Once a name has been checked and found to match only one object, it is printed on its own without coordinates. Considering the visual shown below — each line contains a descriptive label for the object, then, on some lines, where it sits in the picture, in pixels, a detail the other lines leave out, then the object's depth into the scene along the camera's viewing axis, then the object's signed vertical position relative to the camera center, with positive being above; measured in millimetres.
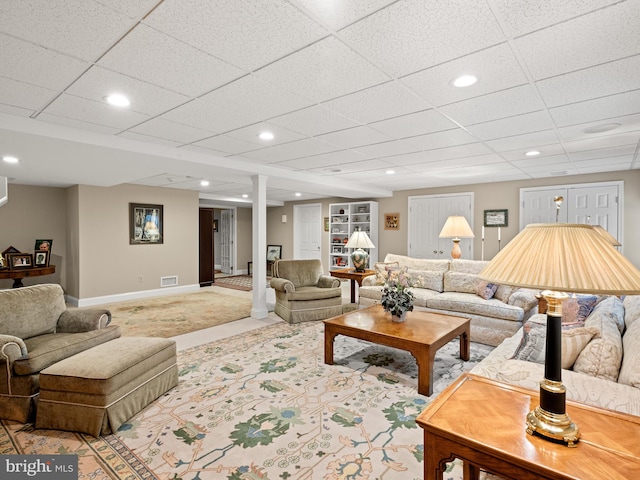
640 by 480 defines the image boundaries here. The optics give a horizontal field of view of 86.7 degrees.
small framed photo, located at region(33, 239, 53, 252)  6145 -213
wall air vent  7141 -1003
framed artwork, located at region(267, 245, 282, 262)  10281 -547
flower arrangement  3434 -639
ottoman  2148 -1029
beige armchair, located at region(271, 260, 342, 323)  4859 -862
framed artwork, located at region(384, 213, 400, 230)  7852 +308
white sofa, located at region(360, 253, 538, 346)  3914 -830
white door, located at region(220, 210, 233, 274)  10570 -213
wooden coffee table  2775 -898
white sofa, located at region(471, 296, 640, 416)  1589 -738
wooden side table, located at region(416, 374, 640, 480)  1108 -751
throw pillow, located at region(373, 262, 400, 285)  5176 -518
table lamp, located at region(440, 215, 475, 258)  5449 +83
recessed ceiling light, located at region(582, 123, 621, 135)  3059 +987
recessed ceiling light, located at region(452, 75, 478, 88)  2131 +990
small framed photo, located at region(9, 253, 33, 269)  5602 -436
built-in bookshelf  8188 +214
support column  5047 -178
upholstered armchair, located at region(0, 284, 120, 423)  2275 -829
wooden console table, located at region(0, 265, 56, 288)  5415 -633
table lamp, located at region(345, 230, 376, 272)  5938 -209
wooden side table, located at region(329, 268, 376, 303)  5815 -705
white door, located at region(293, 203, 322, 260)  9539 +93
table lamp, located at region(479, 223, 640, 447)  1004 -126
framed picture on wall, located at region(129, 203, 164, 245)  6707 +209
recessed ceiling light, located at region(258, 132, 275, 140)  3346 +998
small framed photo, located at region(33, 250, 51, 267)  6000 -425
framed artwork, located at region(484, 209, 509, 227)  6336 +306
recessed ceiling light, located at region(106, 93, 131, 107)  2424 +989
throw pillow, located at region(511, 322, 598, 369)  1957 -681
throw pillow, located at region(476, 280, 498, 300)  4367 -736
